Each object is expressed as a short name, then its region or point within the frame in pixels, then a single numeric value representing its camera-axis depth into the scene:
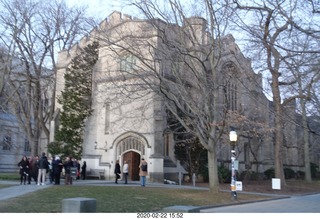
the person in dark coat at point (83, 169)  32.62
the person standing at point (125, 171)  27.89
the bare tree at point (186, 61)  22.14
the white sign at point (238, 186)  20.52
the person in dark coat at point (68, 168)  24.44
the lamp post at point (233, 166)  20.17
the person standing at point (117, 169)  28.75
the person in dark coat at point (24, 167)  24.73
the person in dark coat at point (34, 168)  25.77
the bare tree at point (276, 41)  13.68
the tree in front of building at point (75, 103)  36.12
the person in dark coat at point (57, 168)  24.12
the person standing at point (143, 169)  25.42
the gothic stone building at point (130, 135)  31.45
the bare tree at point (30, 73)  33.88
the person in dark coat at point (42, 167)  23.44
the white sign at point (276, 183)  25.44
